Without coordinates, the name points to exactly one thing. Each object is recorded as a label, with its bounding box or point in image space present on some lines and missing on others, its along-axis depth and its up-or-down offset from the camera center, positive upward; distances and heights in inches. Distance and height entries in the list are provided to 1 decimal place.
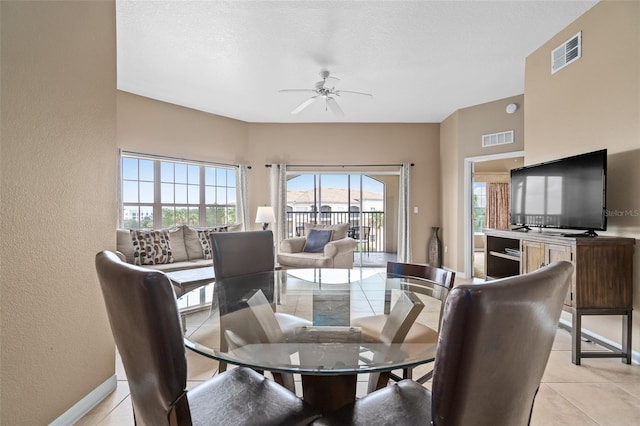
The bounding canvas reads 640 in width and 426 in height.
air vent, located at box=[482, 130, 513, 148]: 178.7 +43.2
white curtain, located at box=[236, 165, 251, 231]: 224.8 +9.6
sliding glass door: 243.9 +6.8
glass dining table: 42.6 -22.7
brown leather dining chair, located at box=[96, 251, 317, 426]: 28.1 -12.7
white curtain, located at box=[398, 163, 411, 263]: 228.1 -6.6
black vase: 221.9 -30.8
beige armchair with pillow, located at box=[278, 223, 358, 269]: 178.2 -27.5
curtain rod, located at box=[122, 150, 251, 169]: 174.6 +32.1
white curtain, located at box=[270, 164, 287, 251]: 229.5 +9.9
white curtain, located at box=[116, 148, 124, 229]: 168.4 +10.4
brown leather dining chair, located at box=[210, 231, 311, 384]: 89.8 -15.2
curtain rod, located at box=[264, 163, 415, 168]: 233.1 +34.1
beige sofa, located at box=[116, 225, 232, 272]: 142.8 -20.5
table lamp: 203.3 -4.1
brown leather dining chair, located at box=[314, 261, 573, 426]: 23.8 -11.5
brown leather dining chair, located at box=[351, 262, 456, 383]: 56.0 -23.3
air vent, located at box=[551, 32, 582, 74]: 107.0 +57.9
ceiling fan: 146.6 +57.9
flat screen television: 92.0 +5.6
